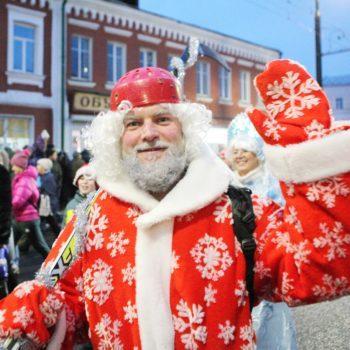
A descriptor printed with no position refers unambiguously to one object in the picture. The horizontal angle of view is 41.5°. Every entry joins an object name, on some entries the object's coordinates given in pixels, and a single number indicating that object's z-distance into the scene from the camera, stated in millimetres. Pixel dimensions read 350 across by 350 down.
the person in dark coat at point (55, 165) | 9523
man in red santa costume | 1460
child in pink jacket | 6293
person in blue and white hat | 3131
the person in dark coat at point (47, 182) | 8386
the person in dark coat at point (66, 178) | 10828
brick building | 14211
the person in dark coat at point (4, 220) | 3736
